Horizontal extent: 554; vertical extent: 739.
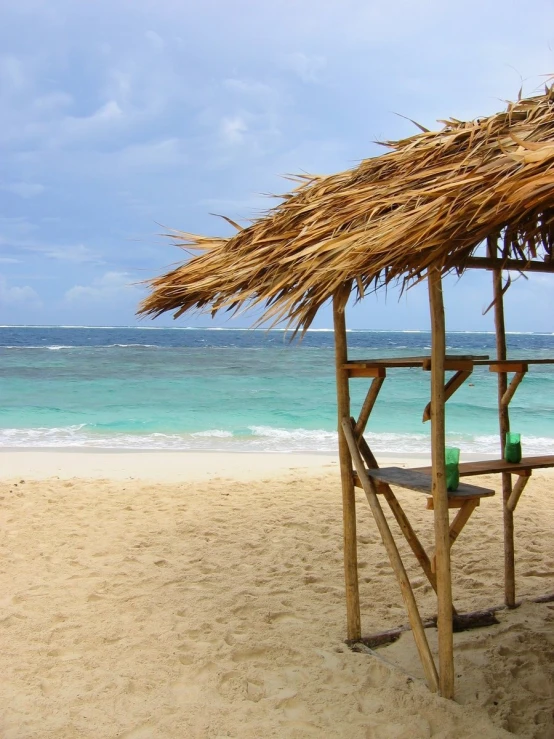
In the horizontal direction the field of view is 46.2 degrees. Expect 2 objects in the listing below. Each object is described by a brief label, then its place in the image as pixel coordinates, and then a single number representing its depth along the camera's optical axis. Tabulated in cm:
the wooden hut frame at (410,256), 189
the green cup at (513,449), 270
